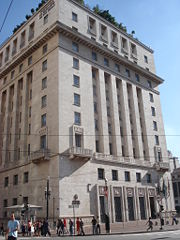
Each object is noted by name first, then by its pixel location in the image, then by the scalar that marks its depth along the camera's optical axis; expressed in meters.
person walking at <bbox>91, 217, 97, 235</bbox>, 25.30
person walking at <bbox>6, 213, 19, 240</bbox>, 10.28
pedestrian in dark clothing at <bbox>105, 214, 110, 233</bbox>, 25.67
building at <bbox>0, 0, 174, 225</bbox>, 35.53
